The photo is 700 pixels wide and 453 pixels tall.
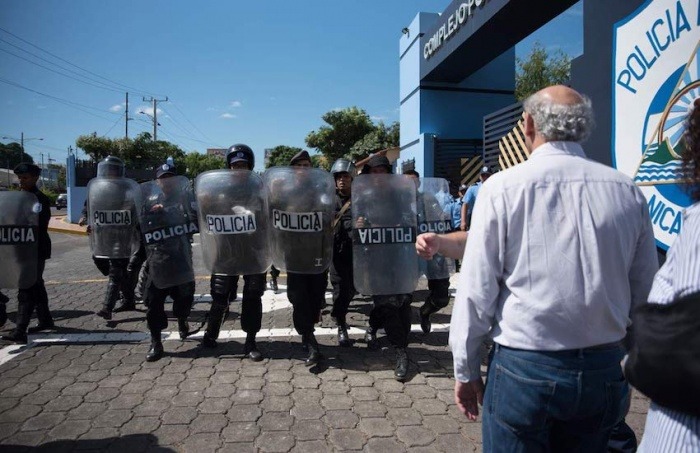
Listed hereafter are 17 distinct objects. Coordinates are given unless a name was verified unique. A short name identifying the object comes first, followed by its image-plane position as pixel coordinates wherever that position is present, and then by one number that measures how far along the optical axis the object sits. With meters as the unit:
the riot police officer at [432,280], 4.22
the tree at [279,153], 50.99
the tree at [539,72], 24.27
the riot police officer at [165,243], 3.96
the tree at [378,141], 20.86
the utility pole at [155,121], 43.56
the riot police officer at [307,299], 3.85
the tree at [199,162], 57.34
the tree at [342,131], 29.12
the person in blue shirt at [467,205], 7.38
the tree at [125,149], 32.66
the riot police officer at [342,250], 4.02
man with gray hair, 1.38
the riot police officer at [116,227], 4.63
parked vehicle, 39.48
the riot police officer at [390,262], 3.56
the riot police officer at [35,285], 4.48
